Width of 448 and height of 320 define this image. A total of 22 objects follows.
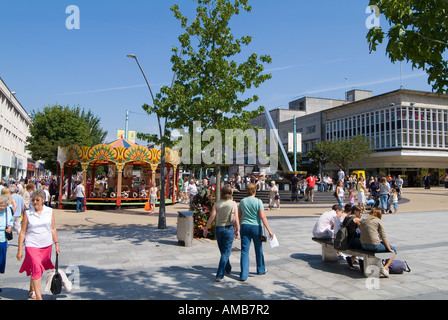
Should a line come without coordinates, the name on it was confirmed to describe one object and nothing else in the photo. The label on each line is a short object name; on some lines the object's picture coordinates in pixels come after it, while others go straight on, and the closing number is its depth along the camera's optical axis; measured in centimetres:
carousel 2075
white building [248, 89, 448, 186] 4950
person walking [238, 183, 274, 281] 604
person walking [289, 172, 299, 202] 2292
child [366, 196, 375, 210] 1632
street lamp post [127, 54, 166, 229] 1217
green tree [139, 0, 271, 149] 964
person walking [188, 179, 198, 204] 1998
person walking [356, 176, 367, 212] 1644
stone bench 612
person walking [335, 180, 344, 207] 1585
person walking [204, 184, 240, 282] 597
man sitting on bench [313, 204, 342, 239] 750
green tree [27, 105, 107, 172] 3629
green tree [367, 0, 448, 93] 432
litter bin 909
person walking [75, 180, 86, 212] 1852
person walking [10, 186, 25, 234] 841
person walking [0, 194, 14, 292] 550
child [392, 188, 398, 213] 1723
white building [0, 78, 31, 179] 4003
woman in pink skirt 480
